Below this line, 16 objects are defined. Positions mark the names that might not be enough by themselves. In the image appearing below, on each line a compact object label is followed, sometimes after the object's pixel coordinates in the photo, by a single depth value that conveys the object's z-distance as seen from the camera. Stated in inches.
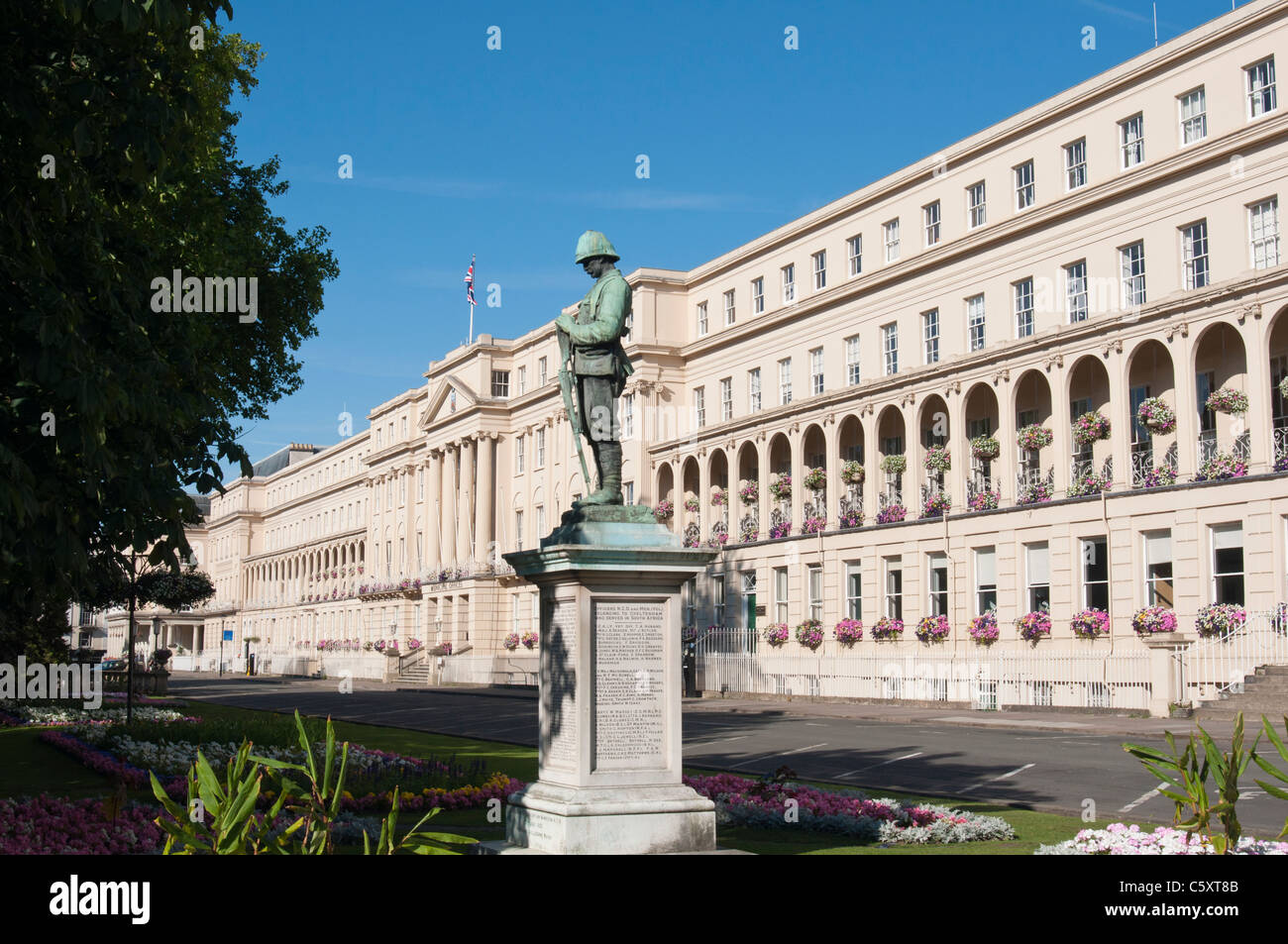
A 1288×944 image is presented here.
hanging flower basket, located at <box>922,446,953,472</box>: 1581.0
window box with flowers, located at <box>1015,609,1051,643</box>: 1389.0
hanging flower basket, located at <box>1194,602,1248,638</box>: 1163.9
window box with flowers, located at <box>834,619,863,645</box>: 1686.8
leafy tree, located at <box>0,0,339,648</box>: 382.6
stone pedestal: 366.6
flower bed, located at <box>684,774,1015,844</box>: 468.8
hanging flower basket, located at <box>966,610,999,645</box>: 1457.9
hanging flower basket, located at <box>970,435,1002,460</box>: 1518.2
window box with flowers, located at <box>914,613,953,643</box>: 1530.5
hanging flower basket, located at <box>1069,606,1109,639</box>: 1316.4
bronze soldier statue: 410.6
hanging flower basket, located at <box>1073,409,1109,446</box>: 1363.2
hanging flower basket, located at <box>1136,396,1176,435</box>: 1275.8
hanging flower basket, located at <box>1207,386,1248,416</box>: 1205.1
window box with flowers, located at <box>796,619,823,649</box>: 1754.4
